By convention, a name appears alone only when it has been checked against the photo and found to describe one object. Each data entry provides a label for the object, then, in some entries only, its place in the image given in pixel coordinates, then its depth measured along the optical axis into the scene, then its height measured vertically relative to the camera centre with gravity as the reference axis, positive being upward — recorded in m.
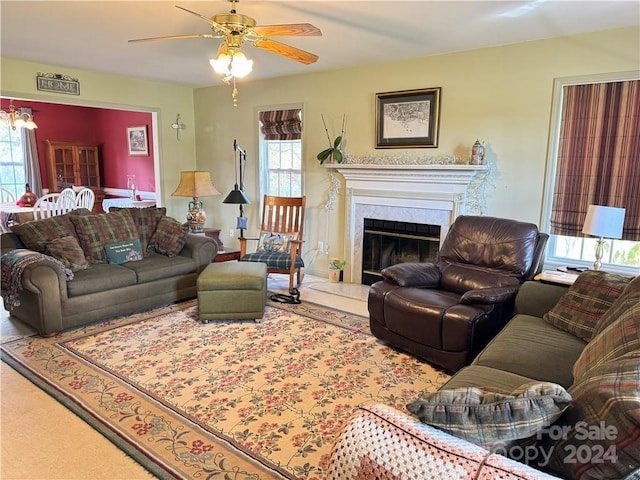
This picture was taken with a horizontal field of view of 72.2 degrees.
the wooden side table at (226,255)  5.24 -1.00
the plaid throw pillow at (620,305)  1.96 -0.58
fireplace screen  4.71 -0.76
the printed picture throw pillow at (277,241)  5.30 -0.83
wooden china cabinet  8.22 +0.07
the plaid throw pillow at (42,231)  3.80 -0.54
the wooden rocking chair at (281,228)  5.02 -0.66
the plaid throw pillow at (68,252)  3.74 -0.70
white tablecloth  7.52 -0.55
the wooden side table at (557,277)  3.10 -0.71
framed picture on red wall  7.64 +0.54
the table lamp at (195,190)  5.33 -0.22
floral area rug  2.17 -1.34
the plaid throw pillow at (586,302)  2.41 -0.70
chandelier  6.94 +0.83
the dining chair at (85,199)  6.73 -0.45
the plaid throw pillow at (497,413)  1.22 -0.67
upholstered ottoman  3.83 -1.06
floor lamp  5.27 -0.22
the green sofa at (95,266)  3.46 -0.85
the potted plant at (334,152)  5.00 +0.25
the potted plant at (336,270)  5.21 -1.13
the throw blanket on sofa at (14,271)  3.41 -0.80
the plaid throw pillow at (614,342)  1.53 -0.60
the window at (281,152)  5.51 +0.28
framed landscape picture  4.39 +0.59
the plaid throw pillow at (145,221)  4.53 -0.52
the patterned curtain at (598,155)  3.43 +0.19
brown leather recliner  2.88 -0.84
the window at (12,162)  7.89 +0.13
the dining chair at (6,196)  7.55 -0.48
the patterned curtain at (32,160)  8.00 +0.17
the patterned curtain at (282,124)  5.44 +0.61
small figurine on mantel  4.05 +0.21
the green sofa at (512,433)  1.12 -0.72
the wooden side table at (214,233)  5.71 -0.80
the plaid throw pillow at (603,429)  1.09 -0.65
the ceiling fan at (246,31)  2.67 +0.88
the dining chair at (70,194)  6.46 -0.35
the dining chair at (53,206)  6.09 -0.52
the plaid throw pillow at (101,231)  4.08 -0.58
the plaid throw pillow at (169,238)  4.49 -0.68
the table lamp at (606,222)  3.04 -0.30
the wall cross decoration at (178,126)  6.33 +0.65
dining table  6.13 -0.65
